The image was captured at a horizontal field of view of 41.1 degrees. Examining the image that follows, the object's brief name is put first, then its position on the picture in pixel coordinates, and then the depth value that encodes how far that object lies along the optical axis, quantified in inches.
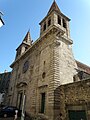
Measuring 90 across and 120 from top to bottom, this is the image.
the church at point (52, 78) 395.2
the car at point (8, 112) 517.3
